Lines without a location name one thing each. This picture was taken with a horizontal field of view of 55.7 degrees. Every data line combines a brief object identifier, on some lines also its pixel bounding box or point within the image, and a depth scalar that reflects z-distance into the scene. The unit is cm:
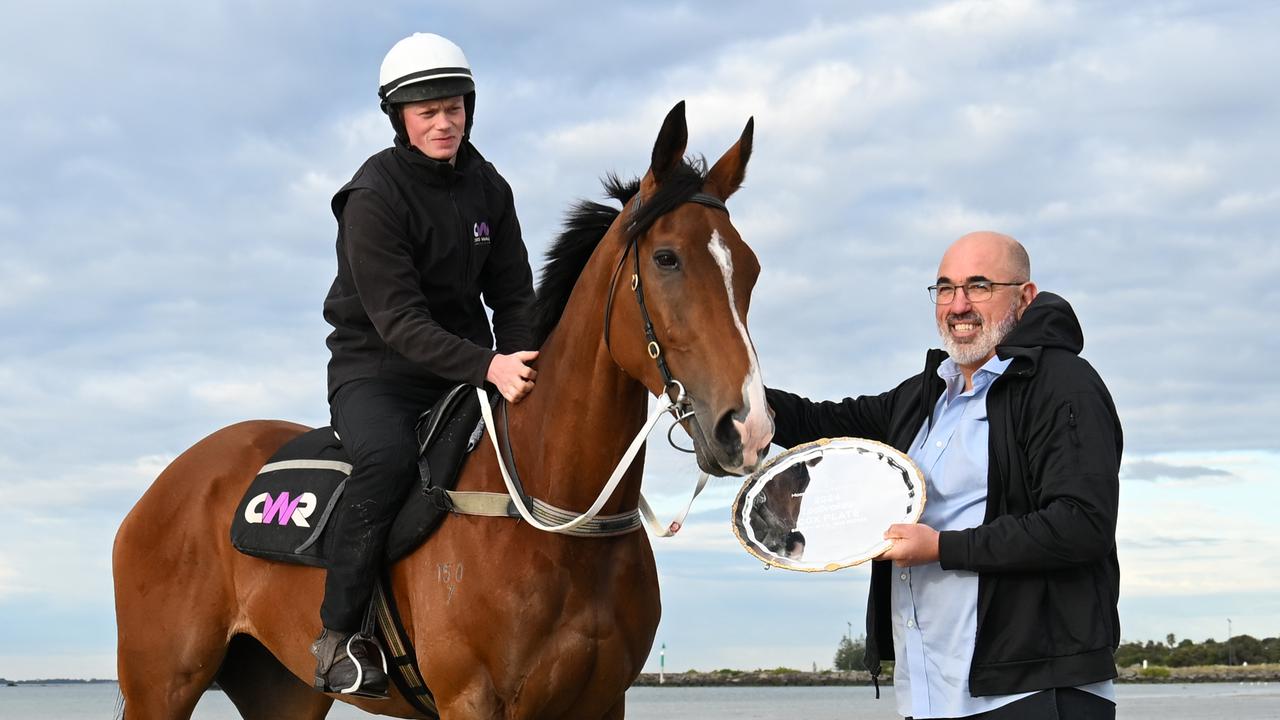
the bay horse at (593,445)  388
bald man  367
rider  483
